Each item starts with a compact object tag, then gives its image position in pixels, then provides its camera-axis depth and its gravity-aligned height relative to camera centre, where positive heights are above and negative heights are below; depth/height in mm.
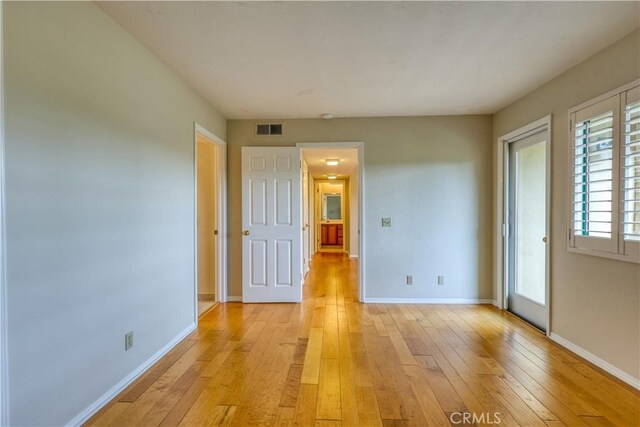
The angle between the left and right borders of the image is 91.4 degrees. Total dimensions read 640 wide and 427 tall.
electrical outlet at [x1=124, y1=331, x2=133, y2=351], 2154 -902
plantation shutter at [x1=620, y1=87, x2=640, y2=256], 2119 +247
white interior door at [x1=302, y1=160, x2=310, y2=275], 6252 -253
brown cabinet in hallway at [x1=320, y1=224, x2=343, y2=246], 11156 -846
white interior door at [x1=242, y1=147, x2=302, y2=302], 4156 -153
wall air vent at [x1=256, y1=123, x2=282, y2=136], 4242 +1125
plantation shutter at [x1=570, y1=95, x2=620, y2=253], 2295 +257
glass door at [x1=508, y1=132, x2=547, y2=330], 3217 -220
